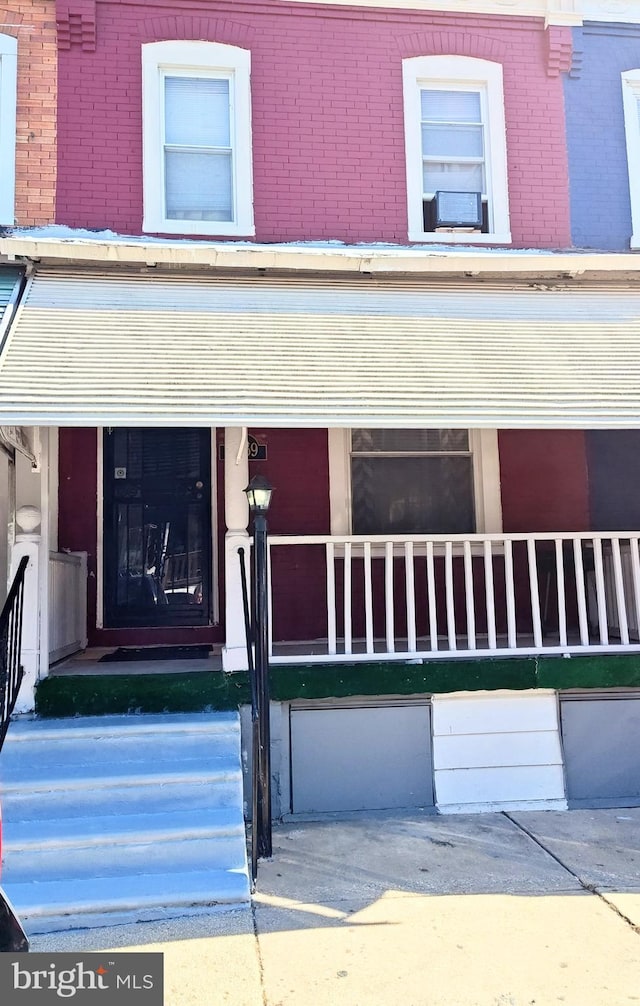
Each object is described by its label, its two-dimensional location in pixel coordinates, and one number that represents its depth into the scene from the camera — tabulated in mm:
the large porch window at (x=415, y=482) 7316
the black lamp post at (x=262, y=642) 4734
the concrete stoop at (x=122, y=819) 3992
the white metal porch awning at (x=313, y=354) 4520
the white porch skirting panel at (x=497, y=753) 5676
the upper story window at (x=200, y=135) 7129
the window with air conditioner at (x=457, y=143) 7461
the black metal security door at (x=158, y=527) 7355
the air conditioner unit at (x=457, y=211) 7312
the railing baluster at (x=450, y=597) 5742
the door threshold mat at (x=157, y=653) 6379
